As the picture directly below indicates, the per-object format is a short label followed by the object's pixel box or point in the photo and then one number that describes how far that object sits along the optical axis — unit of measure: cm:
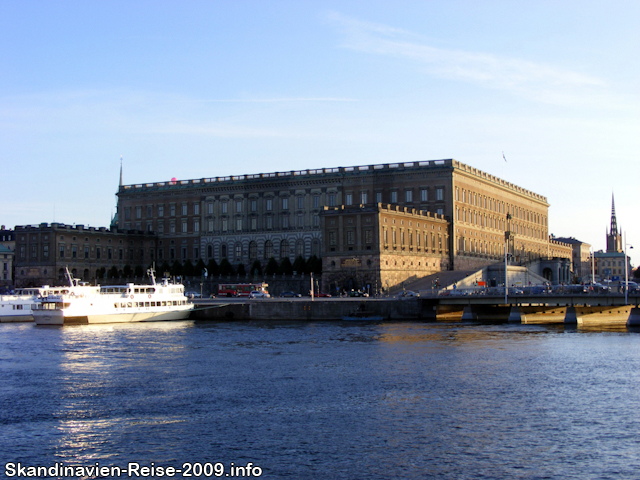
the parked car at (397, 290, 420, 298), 9393
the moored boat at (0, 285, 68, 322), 9931
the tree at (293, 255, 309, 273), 12156
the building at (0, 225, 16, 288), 17100
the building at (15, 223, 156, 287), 13625
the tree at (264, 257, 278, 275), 12546
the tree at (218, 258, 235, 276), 13488
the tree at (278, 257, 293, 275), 12444
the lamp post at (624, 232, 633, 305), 7566
